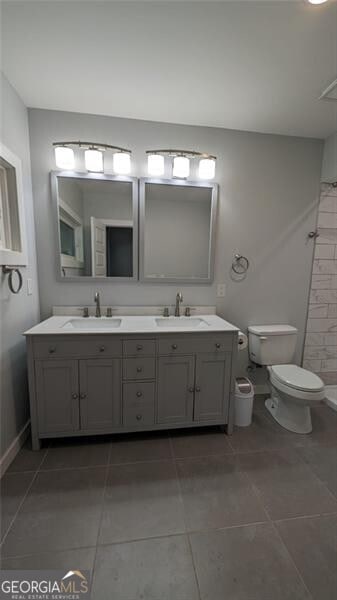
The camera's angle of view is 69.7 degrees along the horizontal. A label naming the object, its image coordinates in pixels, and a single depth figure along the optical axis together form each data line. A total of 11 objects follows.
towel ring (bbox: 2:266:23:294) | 1.50
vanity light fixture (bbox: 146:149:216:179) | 1.93
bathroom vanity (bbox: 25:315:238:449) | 1.60
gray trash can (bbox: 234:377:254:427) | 1.96
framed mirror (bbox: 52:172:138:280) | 1.96
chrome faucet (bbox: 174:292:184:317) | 2.12
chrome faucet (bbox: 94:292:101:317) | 2.01
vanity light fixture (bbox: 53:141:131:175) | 1.82
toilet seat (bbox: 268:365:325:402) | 1.80
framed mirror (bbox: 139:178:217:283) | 2.04
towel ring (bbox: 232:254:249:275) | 2.23
